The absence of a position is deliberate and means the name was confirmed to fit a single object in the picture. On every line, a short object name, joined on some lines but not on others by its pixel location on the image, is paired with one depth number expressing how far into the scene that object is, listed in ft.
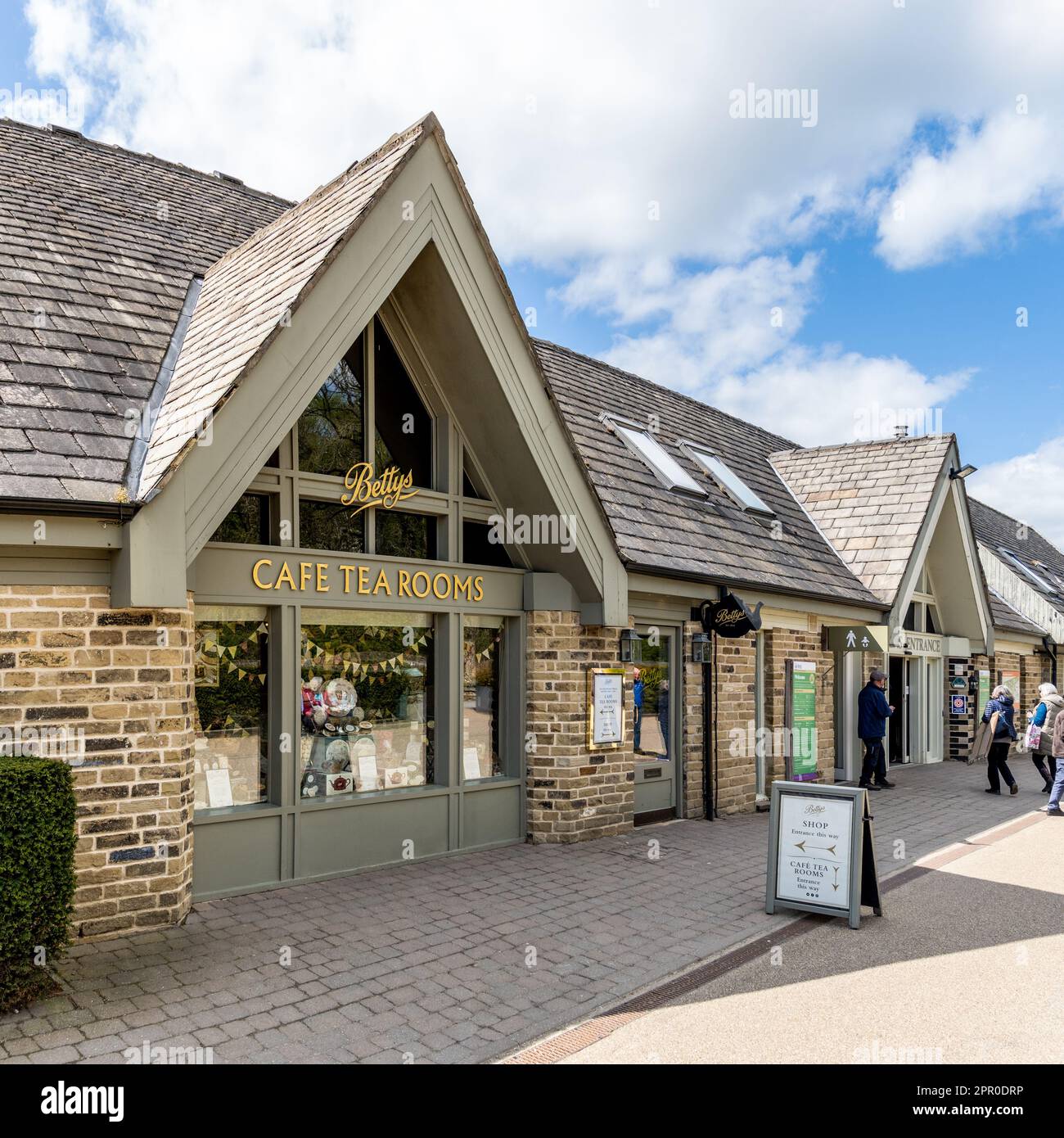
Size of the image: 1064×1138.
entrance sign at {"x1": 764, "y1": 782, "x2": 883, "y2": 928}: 21.90
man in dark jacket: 44.98
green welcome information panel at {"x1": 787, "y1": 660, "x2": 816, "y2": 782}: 40.86
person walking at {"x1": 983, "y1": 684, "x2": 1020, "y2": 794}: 45.06
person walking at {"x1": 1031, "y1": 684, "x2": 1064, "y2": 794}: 42.83
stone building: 18.85
